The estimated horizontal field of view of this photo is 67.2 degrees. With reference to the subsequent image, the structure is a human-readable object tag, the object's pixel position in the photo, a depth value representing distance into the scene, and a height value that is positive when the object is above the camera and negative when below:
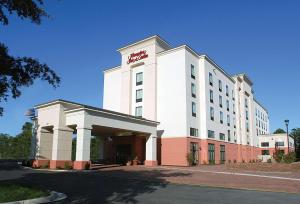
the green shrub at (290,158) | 30.20 -2.66
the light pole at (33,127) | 25.91 +0.93
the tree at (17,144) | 55.23 -2.36
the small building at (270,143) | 57.58 -1.23
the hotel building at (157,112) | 24.60 +3.09
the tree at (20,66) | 9.40 +3.11
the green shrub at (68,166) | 22.79 -3.04
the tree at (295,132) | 87.35 +2.44
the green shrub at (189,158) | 29.11 -2.74
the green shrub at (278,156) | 33.49 -2.76
